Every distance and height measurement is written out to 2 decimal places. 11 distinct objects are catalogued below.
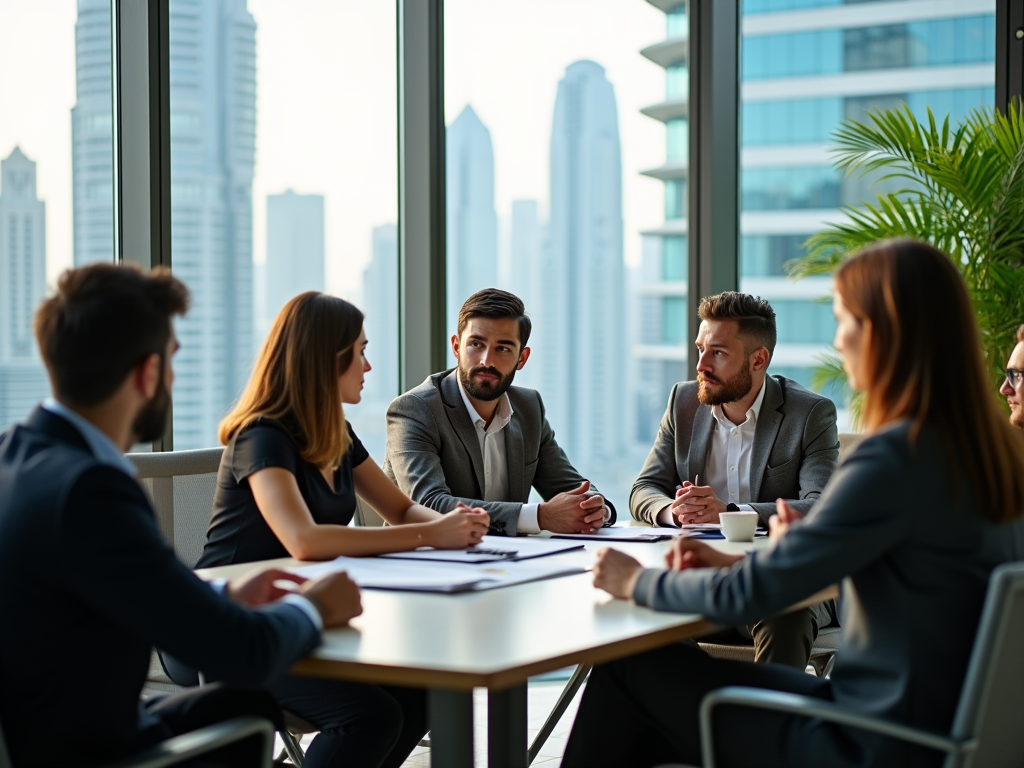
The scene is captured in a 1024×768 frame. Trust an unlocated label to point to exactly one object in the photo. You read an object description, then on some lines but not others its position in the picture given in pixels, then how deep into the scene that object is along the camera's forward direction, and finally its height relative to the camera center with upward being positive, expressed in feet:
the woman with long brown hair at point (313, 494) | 7.24 -1.15
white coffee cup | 8.42 -1.44
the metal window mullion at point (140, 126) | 12.75 +2.53
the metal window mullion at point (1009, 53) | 15.38 +4.06
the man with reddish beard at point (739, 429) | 10.72 -0.92
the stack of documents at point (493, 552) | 7.73 -1.56
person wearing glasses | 9.71 -0.41
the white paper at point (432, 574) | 6.68 -1.53
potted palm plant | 13.80 +1.67
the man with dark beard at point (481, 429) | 10.51 -0.90
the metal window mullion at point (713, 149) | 15.55 +2.75
